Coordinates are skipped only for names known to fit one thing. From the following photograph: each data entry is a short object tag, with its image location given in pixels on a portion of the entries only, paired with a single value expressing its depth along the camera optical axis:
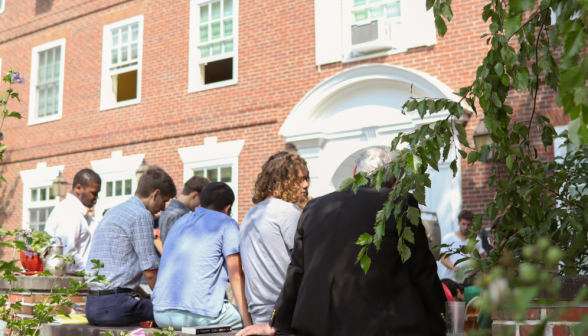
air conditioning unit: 8.65
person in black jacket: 2.48
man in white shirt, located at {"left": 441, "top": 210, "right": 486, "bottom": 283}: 7.13
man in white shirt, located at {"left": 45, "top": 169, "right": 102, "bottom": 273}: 5.29
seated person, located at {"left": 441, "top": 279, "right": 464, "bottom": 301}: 5.70
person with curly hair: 3.34
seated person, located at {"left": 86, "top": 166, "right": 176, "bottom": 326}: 3.98
